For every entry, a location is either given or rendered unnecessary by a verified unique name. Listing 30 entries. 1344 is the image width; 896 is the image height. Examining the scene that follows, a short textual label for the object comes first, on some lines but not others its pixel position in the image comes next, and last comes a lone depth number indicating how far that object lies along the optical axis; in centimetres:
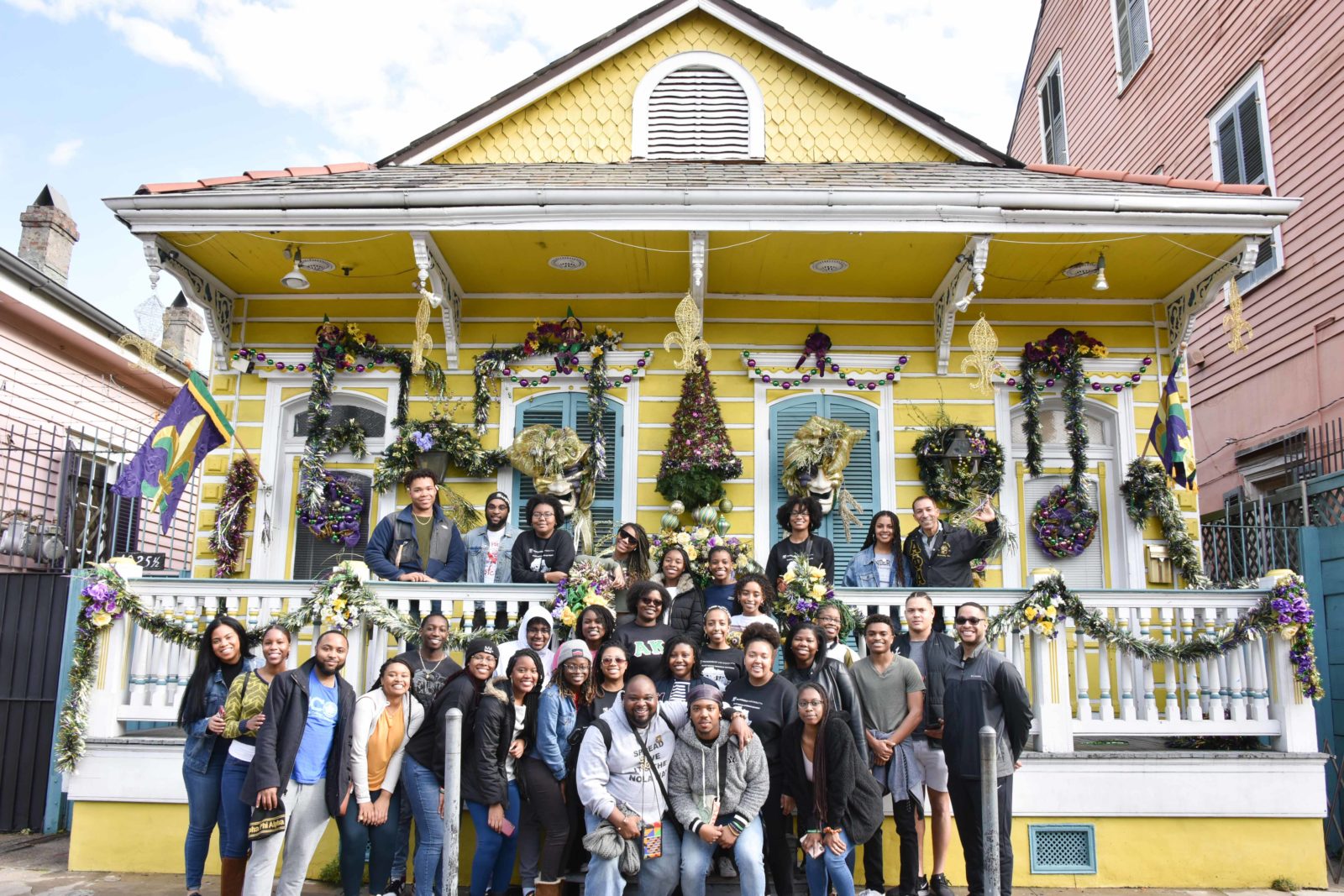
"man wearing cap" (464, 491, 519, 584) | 773
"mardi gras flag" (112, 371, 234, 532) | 807
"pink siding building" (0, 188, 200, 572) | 1144
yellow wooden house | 681
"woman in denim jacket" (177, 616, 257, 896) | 575
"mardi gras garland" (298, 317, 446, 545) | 909
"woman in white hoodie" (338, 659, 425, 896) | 562
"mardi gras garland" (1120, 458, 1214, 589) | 893
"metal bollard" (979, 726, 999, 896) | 487
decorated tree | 880
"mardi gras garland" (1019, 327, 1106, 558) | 914
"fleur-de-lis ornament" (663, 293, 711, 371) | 801
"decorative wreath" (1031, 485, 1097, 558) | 912
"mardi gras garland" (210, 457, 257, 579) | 896
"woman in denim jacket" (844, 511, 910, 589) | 738
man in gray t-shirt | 591
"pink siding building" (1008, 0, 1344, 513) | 1098
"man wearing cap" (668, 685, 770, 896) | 528
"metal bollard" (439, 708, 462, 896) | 494
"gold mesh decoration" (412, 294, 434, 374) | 825
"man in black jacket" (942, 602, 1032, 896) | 562
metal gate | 820
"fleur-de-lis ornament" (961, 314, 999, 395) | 813
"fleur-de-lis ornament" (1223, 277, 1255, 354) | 800
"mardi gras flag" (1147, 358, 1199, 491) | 866
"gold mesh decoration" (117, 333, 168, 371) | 848
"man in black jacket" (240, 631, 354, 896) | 534
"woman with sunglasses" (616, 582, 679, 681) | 594
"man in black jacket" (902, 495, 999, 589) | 747
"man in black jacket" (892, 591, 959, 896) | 602
